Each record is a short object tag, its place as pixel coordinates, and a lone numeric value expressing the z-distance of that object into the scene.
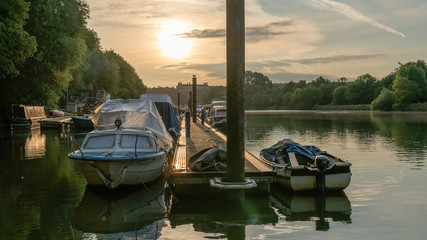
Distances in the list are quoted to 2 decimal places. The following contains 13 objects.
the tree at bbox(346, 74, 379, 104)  164.12
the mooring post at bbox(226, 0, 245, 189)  10.51
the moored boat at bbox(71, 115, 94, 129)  43.47
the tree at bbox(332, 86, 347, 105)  178.75
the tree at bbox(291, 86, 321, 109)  195.12
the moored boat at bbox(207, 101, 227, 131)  42.97
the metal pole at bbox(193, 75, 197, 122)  44.10
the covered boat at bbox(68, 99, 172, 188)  13.47
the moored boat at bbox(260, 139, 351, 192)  13.38
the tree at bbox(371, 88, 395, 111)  128.50
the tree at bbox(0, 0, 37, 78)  24.34
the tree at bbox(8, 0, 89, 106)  37.72
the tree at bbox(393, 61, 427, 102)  121.94
